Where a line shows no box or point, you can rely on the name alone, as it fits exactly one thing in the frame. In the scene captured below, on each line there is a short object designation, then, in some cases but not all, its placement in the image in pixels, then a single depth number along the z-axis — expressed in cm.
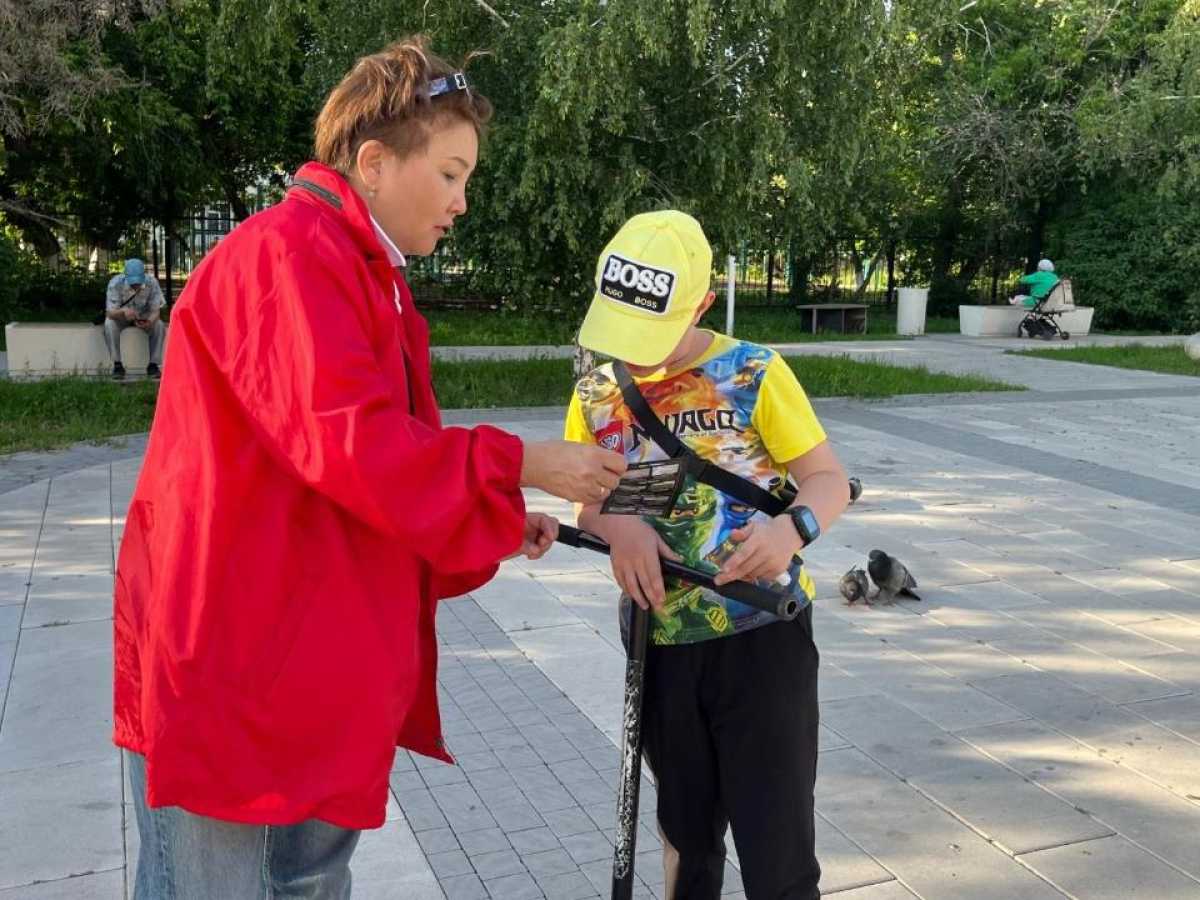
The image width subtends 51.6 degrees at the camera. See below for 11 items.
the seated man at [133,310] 1291
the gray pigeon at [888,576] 541
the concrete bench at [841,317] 2111
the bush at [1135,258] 2173
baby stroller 2058
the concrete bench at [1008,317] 2072
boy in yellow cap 222
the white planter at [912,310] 2128
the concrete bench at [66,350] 1298
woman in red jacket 158
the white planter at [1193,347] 1630
